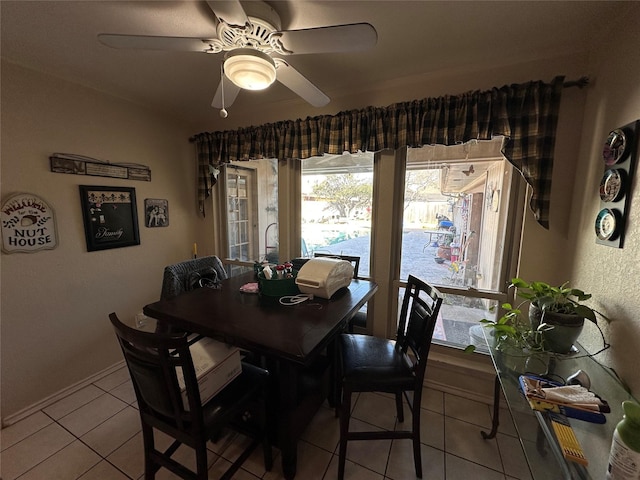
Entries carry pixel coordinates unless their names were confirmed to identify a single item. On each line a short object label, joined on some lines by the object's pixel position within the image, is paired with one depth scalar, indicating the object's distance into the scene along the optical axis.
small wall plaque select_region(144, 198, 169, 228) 2.53
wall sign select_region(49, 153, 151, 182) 1.92
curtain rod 1.49
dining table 1.14
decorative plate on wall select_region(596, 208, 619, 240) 1.18
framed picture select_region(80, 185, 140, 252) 2.10
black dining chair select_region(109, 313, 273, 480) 0.96
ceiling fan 1.05
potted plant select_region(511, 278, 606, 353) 1.20
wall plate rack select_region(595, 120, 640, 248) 1.13
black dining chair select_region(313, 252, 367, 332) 2.23
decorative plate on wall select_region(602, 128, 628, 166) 1.16
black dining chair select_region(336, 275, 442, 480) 1.31
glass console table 0.83
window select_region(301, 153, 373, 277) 2.32
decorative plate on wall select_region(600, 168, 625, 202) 1.16
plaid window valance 1.58
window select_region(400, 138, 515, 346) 1.92
